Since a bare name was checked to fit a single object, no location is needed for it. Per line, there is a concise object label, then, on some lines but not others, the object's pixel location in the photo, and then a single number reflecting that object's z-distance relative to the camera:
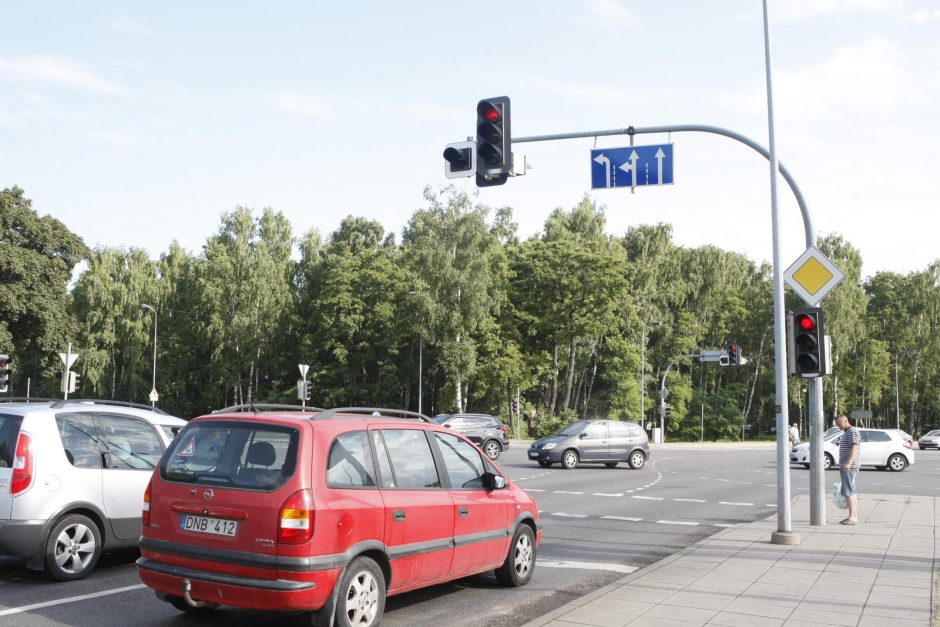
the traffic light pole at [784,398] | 11.01
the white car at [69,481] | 7.55
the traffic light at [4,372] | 21.00
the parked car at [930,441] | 59.28
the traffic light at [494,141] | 11.51
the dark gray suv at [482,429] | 31.83
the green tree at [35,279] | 42.88
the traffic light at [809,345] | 11.44
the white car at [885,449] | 29.17
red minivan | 5.68
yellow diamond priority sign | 11.68
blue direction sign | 12.36
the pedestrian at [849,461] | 12.96
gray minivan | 26.59
